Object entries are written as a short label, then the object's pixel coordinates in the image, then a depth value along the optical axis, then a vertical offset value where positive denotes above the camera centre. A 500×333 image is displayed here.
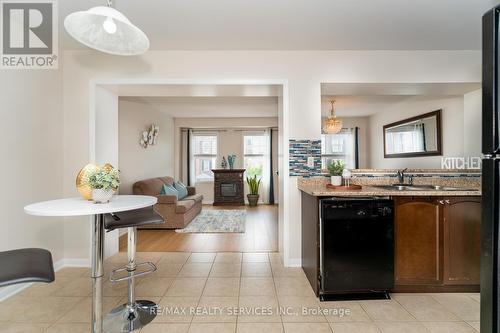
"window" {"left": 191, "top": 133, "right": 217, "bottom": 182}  7.40 +0.33
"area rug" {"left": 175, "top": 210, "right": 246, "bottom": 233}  4.41 -1.11
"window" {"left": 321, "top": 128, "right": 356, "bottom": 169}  6.35 +0.54
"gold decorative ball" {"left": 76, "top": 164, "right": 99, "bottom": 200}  1.60 -0.09
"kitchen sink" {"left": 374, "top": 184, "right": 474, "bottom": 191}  2.57 -0.22
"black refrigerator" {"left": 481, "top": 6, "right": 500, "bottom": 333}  0.91 -0.04
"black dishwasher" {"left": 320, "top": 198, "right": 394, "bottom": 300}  2.07 -0.65
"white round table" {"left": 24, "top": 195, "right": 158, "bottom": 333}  1.36 -0.34
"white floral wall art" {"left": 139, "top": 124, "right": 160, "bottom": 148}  5.09 +0.65
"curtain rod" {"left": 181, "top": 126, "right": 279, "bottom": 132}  7.31 +1.10
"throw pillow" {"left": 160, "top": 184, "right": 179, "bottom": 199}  4.74 -0.47
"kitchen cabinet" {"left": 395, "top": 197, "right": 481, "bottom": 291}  2.17 -0.65
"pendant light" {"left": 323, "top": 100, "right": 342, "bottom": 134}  4.62 +0.76
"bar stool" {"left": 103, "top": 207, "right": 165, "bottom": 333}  1.74 -0.96
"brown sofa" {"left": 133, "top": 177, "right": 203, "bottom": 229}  4.37 -0.72
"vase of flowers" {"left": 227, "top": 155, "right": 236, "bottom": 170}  7.17 +0.18
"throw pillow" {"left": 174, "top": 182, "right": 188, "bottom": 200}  5.34 -0.51
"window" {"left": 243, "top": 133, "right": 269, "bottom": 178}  7.41 +0.42
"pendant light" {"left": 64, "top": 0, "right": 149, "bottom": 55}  1.37 +0.82
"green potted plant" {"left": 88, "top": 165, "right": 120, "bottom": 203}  1.54 -0.11
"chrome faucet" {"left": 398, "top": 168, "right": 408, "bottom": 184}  2.78 -0.12
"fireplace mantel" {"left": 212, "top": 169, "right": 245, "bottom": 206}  7.04 -0.62
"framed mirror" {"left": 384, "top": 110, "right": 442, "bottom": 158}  3.83 +0.51
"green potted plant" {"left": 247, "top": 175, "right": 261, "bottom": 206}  6.98 -0.71
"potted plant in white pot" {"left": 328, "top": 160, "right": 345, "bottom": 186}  2.59 -0.06
